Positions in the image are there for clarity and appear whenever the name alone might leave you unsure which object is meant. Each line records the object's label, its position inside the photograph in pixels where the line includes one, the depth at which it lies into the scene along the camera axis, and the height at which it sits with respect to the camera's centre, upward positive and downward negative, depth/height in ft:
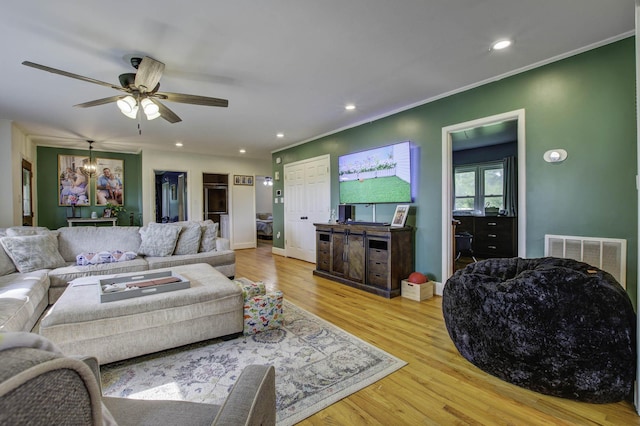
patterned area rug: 5.92 -3.58
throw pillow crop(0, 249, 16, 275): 9.97 -1.78
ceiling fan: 8.79 +3.46
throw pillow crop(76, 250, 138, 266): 11.53 -1.83
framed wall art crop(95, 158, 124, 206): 23.45 +2.24
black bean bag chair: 5.48 -2.38
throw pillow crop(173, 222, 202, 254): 14.17 -1.40
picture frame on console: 13.07 -0.30
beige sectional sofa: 8.12 -1.81
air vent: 8.16 -1.23
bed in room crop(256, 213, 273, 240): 32.60 -1.98
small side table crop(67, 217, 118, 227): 22.08 -0.71
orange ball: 12.03 -2.76
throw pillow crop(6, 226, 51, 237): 11.20 -0.78
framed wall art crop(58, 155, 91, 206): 22.27 +2.20
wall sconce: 9.20 +1.61
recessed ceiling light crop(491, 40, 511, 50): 8.31 +4.54
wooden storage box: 11.80 -3.22
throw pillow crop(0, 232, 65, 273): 10.34 -1.45
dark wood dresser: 19.12 -1.67
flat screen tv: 13.52 +1.66
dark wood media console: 12.38 -2.07
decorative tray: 7.32 -1.98
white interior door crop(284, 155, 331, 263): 18.81 +0.48
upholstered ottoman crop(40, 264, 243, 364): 6.52 -2.54
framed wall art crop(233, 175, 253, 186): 26.35 +2.65
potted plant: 23.65 +0.12
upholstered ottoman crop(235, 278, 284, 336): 8.49 -2.87
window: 21.18 +1.59
